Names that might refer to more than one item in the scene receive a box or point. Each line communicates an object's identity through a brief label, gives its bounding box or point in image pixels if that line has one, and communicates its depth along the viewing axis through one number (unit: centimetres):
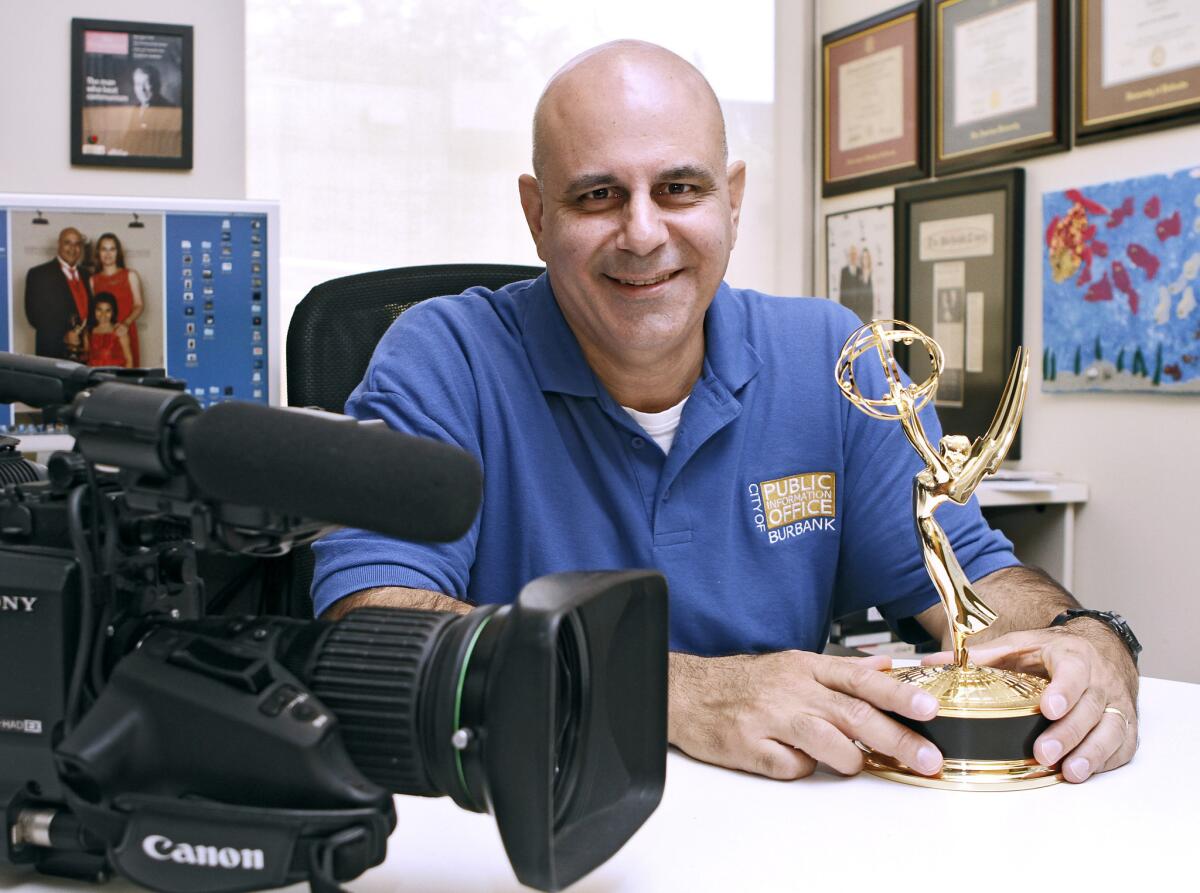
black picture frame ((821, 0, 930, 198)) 264
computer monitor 158
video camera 48
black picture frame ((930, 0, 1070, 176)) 228
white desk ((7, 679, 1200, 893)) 63
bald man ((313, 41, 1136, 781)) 114
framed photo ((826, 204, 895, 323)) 275
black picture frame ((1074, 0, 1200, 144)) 202
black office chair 138
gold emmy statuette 79
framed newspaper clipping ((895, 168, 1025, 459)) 237
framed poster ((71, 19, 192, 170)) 258
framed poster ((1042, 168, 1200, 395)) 200
